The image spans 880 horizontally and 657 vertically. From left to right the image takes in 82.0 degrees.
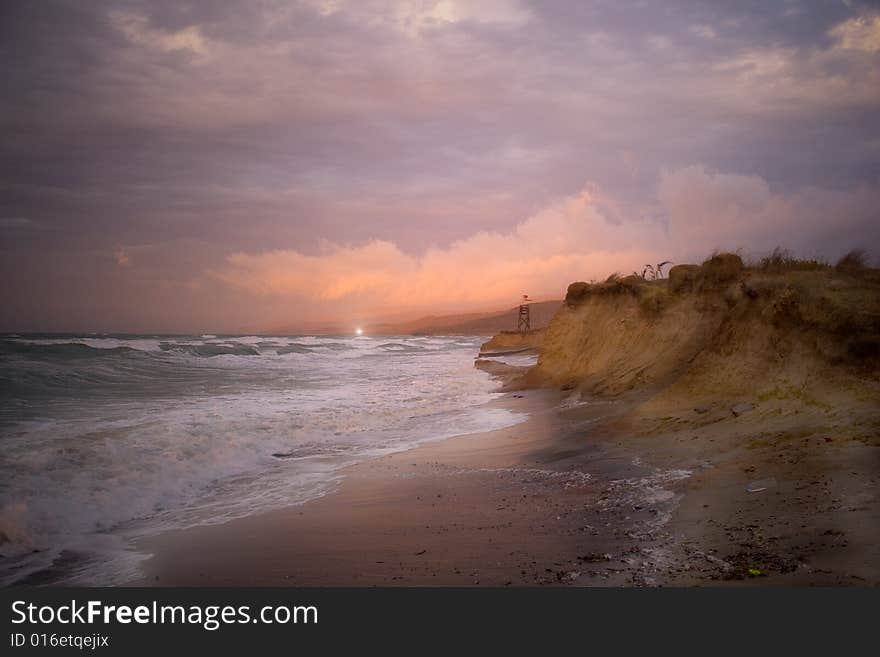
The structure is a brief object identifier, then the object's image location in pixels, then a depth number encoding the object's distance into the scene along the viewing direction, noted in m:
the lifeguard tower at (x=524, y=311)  71.50
